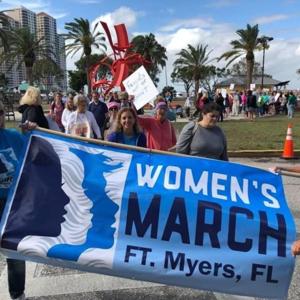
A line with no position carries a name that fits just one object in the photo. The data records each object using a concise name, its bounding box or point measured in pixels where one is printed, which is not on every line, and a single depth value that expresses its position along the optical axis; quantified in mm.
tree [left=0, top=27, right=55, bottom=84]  34068
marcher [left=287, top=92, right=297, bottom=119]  19614
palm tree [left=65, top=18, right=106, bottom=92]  37186
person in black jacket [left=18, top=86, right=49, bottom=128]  3993
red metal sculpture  17364
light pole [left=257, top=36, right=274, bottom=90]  33263
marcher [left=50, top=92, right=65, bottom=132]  7985
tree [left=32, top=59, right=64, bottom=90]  49645
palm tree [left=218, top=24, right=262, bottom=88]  33036
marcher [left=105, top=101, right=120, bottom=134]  5715
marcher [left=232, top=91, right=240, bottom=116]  22795
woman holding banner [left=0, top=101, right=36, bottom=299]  2423
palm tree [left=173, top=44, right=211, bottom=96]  45589
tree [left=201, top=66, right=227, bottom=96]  59754
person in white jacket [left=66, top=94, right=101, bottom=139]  5632
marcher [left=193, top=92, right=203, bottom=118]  15174
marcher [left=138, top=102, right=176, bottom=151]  4398
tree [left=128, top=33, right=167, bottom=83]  52775
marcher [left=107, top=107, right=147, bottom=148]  3446
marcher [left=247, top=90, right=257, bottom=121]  18687
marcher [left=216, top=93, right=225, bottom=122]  17096
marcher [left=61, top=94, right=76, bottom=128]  6621
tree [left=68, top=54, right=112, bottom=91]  63553
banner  2174
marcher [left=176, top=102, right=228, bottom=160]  3350
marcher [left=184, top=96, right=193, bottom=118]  20472
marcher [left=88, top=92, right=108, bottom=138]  7392
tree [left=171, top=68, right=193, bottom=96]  48216
